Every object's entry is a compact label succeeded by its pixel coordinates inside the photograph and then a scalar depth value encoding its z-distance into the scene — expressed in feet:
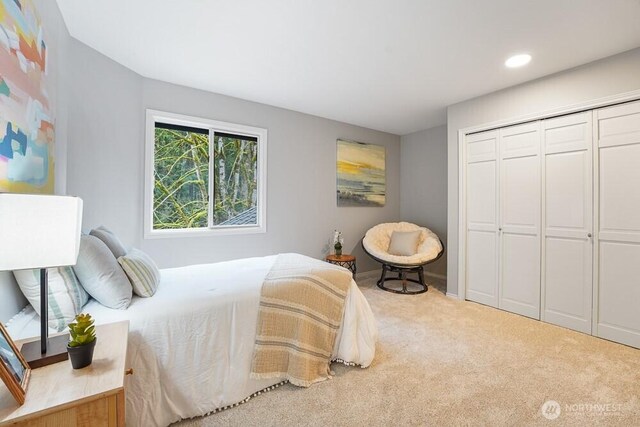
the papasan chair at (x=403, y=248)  12.26
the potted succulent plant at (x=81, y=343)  3.26
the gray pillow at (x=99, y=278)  4.83
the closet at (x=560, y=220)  7.94
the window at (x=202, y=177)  9.95
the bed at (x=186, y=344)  4.67
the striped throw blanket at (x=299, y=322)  5.89
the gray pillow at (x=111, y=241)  5.93
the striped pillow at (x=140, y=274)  5.35
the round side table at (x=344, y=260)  12.42
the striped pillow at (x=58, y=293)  4.27
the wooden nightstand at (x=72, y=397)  2.63
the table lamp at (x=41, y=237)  2.92
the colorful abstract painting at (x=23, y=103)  3.82
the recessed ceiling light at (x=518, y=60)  8.01
